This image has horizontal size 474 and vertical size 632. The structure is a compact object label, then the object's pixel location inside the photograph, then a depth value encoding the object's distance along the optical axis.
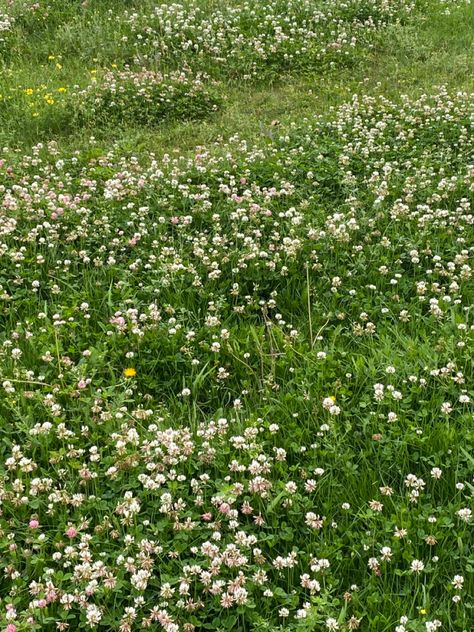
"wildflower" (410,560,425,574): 3.44
